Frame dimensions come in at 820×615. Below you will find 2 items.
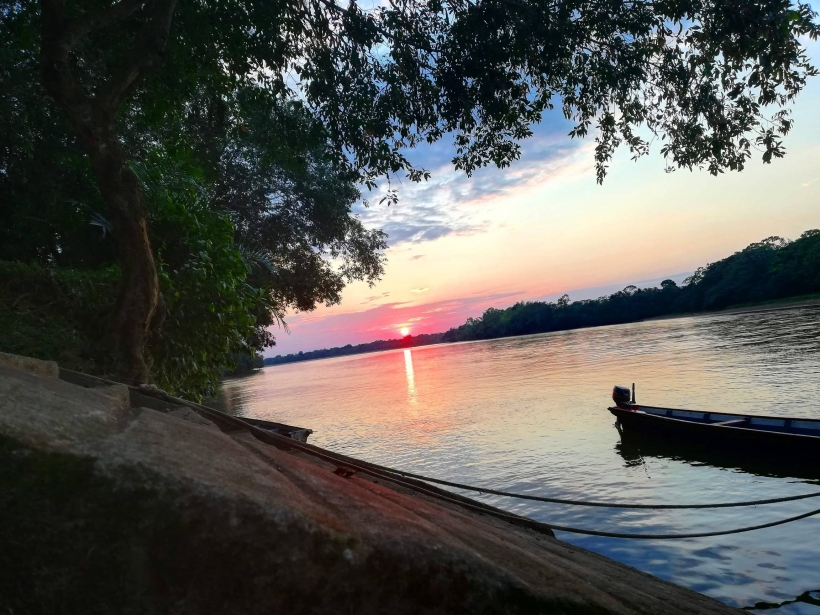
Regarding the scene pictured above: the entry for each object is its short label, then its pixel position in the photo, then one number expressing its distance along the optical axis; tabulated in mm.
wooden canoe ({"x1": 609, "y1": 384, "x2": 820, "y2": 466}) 13719
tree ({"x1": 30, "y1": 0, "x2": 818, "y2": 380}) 7762
